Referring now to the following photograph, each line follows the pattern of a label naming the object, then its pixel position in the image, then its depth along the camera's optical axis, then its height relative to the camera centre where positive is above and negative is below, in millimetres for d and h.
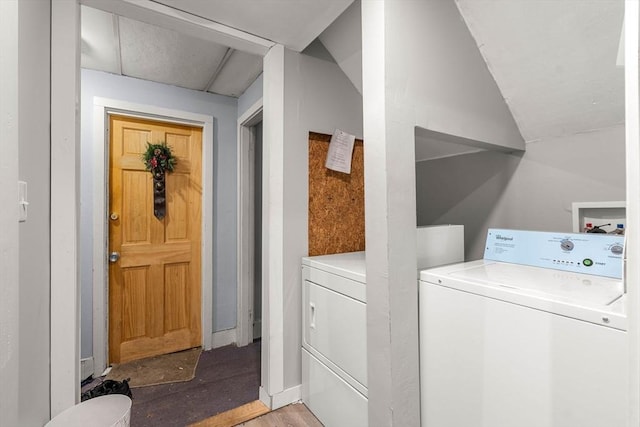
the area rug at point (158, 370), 2166 -1271
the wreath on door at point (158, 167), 2465 +423
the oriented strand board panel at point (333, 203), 1902 +75
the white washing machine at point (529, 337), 714 -365
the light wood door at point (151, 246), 2406 -287
